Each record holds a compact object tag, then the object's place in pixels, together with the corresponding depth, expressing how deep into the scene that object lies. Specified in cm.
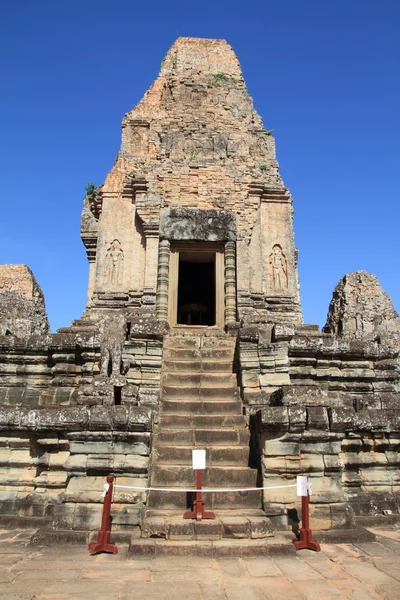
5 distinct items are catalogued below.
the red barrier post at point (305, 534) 487
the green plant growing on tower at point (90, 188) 1616
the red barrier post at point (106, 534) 466
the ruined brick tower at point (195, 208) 1209
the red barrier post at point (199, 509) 524
